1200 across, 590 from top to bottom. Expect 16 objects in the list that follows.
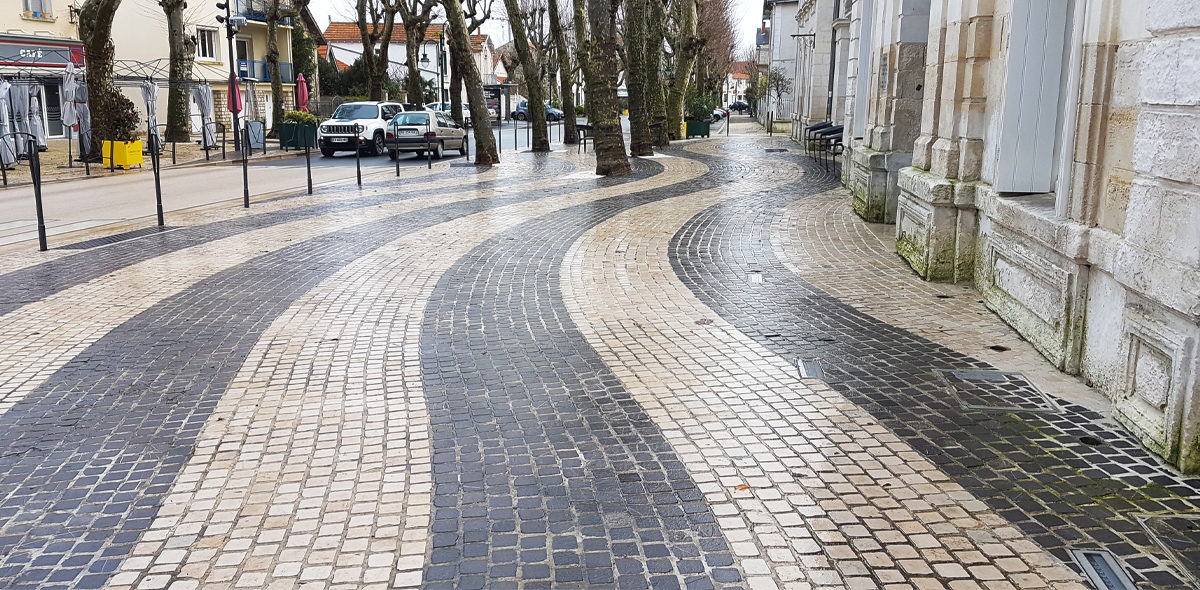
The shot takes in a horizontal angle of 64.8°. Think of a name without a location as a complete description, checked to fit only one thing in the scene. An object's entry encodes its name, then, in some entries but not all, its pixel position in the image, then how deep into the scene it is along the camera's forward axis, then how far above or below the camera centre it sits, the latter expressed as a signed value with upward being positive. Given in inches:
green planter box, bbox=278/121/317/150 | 1250.6 -20.6
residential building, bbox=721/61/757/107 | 5831.7 +305.7
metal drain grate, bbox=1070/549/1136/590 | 129.4 -61.0
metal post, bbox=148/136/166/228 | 475.4 -27.6
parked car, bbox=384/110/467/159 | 1071.0 -14.9
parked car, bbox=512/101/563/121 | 2413.9 +26.4
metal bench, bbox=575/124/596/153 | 1198.3 -13.5
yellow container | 880.3 -32.4
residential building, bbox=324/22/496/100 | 3339.1 +278.5
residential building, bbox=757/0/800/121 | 2183.8 +182.2
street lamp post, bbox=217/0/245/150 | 1135.1 +117.4
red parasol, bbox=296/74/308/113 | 1544.0 +44.1
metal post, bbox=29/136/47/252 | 402.6 -27.7
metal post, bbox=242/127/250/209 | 572.5 -40.3
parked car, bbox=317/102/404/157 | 1151.0 -14.7
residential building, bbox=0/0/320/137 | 1325.0 +126.6
